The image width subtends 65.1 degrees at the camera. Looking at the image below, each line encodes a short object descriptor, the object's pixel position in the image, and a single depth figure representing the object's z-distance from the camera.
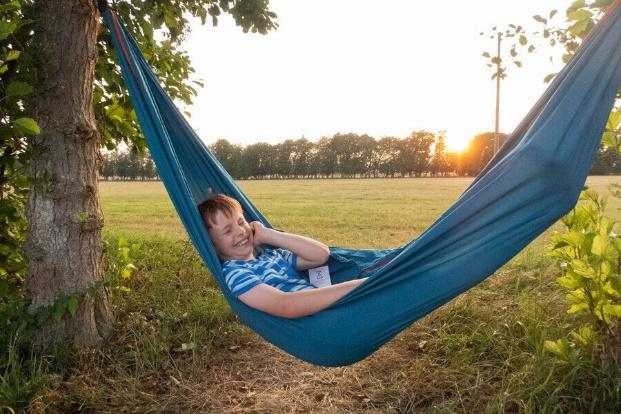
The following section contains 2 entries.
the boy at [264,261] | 1.90
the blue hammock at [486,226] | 1.57
